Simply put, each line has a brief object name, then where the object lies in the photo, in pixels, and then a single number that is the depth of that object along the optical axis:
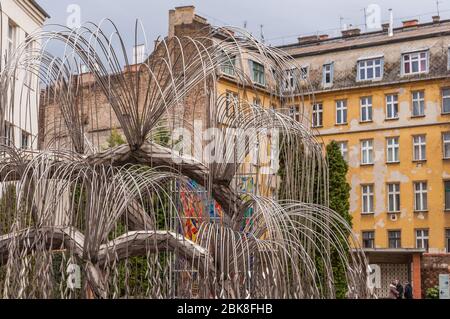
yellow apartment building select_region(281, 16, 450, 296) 37.53
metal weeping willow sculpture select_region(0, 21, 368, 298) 7.47
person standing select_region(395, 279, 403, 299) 25.22
